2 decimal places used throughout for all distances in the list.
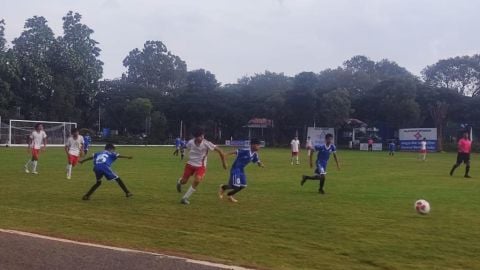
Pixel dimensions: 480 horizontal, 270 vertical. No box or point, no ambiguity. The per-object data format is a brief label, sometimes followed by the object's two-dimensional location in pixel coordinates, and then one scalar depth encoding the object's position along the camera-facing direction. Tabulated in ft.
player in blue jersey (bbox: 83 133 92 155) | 124.59
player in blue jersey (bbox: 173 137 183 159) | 132.16
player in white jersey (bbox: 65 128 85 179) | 62.80
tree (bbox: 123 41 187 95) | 369.50
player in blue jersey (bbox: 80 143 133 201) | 44.52
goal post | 187.01
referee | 75.80
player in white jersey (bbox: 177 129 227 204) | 44.11
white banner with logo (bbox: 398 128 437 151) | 207.51
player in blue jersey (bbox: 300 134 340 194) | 52.24
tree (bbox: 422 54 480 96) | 283.79
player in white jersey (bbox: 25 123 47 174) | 70.33
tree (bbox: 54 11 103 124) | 238.07
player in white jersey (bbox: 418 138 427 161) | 132.49
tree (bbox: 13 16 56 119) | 225.76
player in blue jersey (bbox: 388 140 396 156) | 168.96
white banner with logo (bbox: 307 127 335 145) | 218.38
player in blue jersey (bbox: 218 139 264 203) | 45.21
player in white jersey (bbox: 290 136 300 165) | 107.16
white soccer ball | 37.83
